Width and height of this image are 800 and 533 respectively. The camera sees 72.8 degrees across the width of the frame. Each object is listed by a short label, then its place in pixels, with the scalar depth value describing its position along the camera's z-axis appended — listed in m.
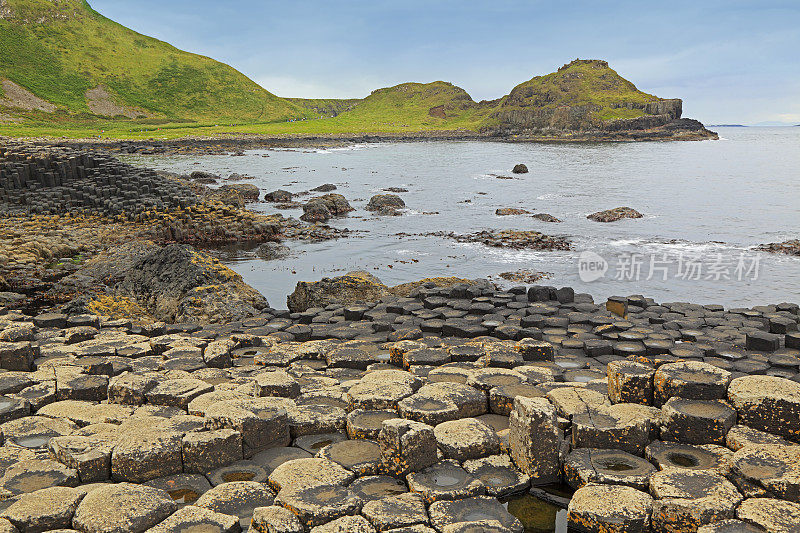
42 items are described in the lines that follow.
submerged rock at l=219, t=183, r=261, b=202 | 45.06
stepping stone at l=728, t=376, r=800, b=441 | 6.53
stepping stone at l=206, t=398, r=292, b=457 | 6.93
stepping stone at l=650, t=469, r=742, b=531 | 5.45
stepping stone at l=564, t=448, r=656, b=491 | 6.14
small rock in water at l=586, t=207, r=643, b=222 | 37.25
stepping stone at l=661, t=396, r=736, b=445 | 6.71
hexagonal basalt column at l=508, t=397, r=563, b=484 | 6.32
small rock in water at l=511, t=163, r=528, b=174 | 69.44
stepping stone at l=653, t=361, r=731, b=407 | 7.13
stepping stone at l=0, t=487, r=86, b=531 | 5.30
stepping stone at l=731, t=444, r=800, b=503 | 5.67
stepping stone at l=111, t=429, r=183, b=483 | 6.24
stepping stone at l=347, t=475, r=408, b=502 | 6.00
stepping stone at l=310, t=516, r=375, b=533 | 5.32
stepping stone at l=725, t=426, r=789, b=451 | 6.48
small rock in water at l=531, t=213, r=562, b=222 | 37.19
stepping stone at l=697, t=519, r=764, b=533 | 5.27
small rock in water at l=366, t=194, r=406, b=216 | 41.16
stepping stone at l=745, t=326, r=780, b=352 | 11.29
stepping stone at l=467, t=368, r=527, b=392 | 8.36
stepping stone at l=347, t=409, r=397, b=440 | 7.18
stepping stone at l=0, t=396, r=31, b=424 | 7.76
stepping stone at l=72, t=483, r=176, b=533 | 5.23
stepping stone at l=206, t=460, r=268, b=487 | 6.53
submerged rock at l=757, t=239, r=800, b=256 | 28.25
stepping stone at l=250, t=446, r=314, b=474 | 6.85
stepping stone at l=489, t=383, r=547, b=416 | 7.79
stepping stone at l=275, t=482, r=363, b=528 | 5.46
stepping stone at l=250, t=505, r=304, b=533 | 5.25
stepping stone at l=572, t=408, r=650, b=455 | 6.78
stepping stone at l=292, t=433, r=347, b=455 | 7.27
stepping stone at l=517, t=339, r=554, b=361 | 10.45
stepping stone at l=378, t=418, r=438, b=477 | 6.25
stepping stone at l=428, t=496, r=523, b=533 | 5.50
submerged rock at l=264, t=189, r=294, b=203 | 44.41
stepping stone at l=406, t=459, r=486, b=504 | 5.88
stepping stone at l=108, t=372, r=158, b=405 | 8.23
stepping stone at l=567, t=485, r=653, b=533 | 5.57
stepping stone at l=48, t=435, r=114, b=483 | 6.22
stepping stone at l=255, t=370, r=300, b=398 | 8.32
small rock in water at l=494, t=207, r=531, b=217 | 39.41
